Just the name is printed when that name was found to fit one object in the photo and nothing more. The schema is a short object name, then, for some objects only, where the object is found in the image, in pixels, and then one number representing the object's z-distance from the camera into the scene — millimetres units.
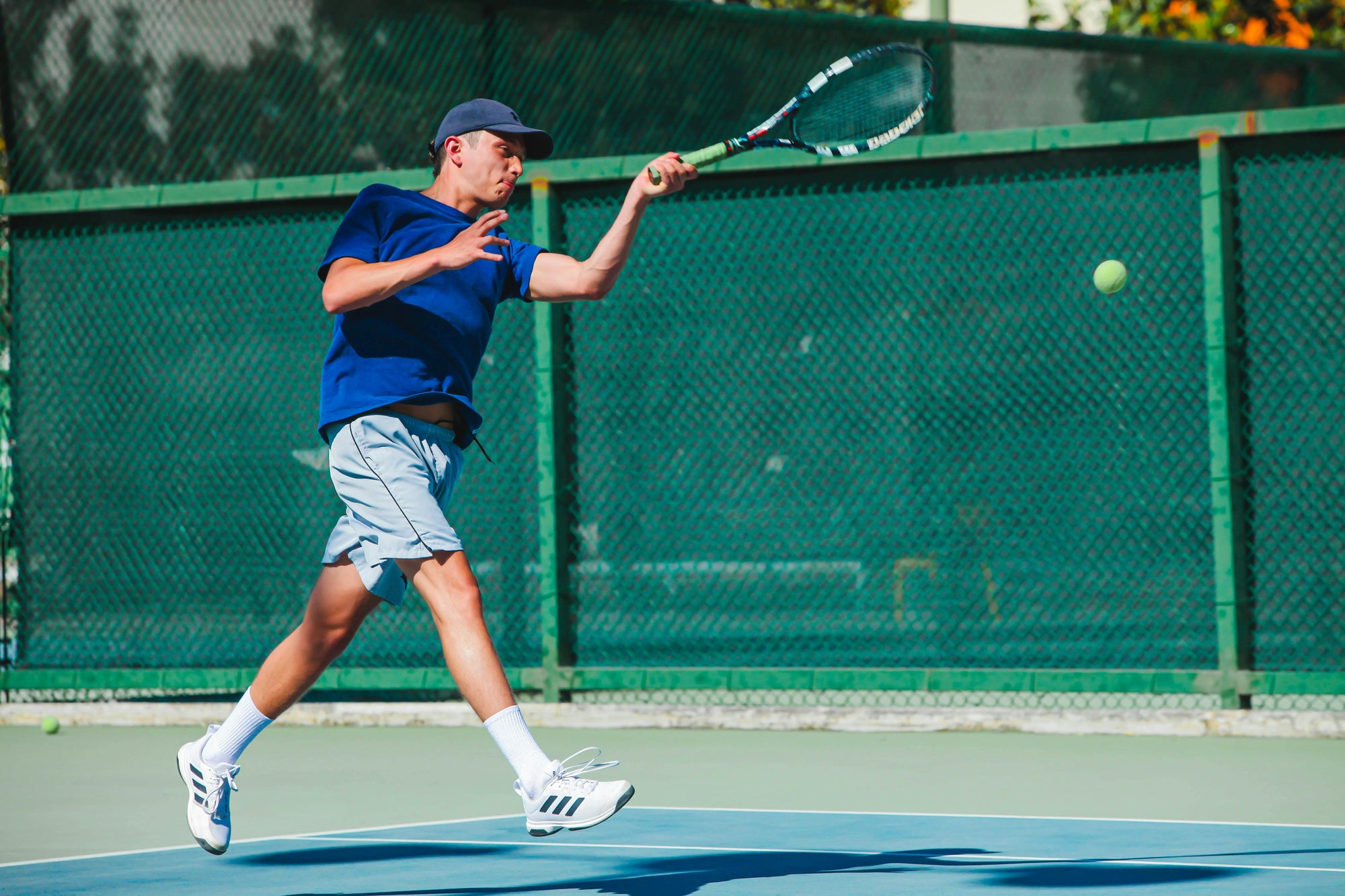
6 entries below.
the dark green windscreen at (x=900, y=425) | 13492
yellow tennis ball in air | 13047
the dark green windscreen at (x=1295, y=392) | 13000
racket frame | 9164
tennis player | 8023
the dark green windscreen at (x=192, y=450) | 15281
